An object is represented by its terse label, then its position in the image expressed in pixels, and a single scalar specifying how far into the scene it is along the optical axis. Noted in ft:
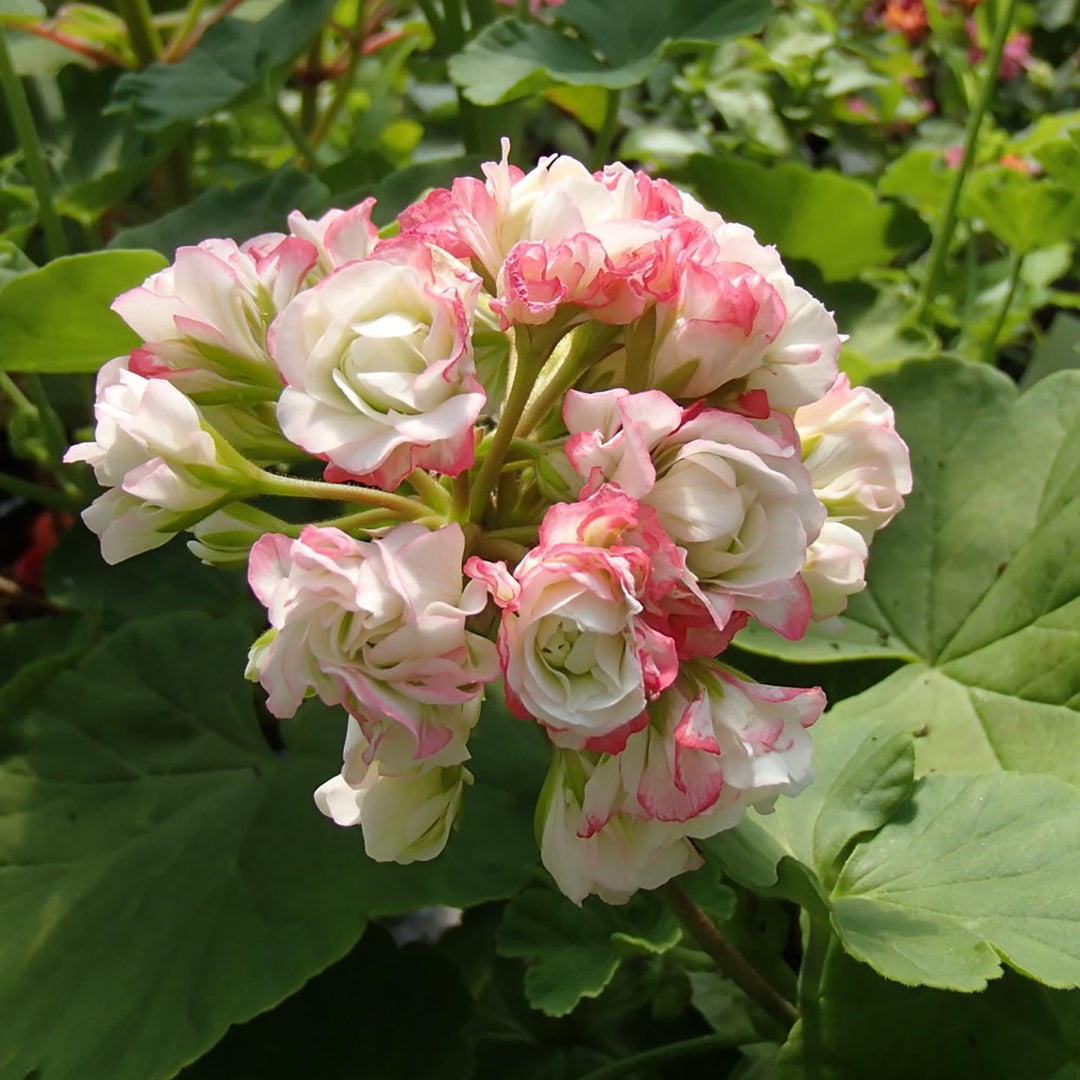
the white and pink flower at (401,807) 0.65
